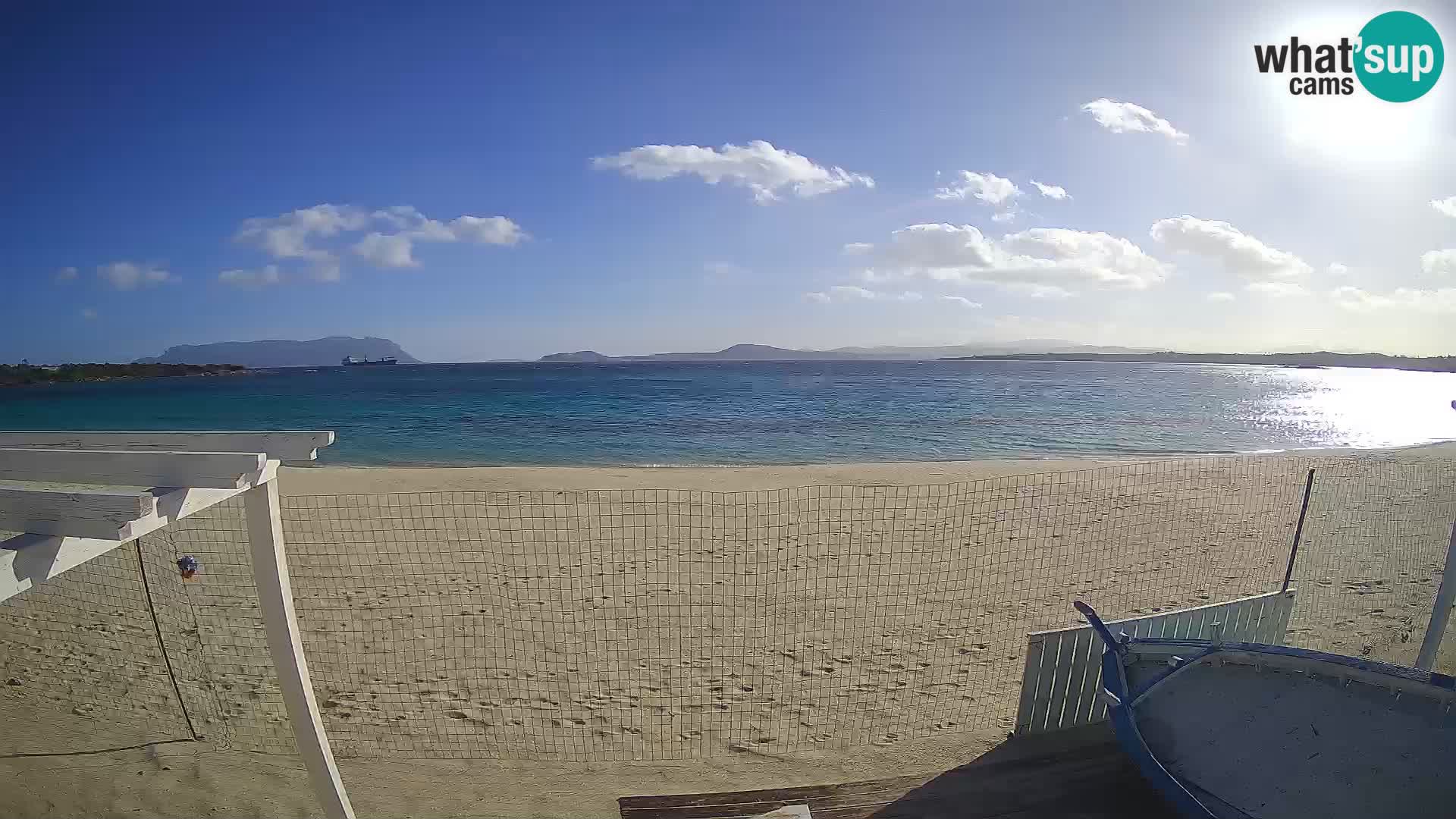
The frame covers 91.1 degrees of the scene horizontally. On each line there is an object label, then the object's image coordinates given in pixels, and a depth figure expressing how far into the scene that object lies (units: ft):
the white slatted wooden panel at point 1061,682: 15.67
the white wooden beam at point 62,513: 6.18
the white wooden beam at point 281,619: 9.18
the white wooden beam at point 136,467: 7.50
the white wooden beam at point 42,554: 5.98
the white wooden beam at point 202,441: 9.25
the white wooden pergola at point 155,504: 6.20
